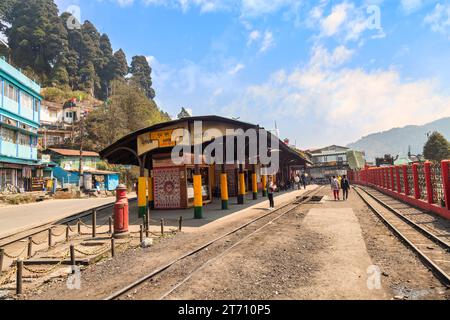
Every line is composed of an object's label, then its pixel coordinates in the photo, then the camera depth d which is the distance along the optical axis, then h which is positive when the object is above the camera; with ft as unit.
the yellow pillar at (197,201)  46.26 -3.28
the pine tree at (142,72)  361.92 +137.06
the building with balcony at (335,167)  192.54 +4.89
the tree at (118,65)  319.10 +130.74
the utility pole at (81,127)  125.84 +34.41
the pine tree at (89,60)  281.54 +125.99
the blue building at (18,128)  92.12 +19.96
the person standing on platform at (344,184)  69.15 -2.46
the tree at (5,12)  257.05 +154.58
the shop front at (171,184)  58.95 -0.69
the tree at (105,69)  310.78 +122.10
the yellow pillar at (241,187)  66.08 -2.04
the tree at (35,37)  249.75 +129.38
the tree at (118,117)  170.81 +40.66
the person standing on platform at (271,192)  55.93 -2.88
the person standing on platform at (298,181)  119.30 -2.17
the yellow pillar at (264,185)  86.33 -2.33
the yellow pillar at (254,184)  76.45 -1.70
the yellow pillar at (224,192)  57.16 -2.54
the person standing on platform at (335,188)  67.62 -3.20
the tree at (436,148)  222.69 +17.04
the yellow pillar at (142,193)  49.75 -1.80
